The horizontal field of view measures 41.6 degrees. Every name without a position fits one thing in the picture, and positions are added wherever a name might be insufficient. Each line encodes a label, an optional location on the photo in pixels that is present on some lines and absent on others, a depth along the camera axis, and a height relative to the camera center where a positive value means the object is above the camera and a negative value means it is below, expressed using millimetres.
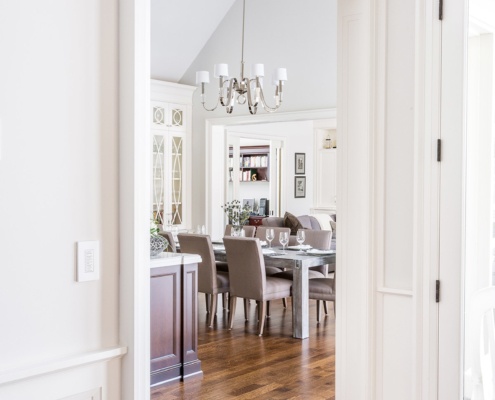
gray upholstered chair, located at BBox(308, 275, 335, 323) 6309 -984
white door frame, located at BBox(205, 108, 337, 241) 9297 +336
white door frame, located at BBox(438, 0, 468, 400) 2617 -23
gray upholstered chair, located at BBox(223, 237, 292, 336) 6086 -829
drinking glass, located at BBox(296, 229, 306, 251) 6812 -509
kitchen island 4602 -943
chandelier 6398 +1079
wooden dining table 6102 -887
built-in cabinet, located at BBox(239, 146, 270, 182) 13875 +526
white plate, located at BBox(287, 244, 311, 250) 6938 -632
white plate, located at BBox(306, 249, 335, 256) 6445 -642
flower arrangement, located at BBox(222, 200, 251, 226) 8229 -344
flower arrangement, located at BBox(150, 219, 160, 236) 4727 -306
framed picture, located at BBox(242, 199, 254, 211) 13844 -296
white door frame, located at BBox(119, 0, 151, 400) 1967 +9
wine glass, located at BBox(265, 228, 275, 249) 6992 -503
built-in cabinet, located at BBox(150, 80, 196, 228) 9031 +506
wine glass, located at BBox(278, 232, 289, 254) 6751 -520
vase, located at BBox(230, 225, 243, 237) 7205 -478
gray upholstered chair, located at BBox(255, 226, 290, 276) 7441 -579
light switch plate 1892 -217
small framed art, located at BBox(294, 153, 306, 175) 12195 +475
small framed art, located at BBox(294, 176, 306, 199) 12172 +36
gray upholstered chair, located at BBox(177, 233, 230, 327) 6371 -795
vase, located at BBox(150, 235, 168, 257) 4723 -418
